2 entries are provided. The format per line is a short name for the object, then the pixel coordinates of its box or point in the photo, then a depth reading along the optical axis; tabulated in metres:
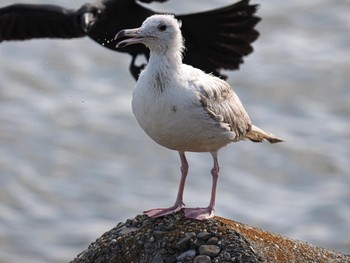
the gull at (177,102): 16.06
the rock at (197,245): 15.77
